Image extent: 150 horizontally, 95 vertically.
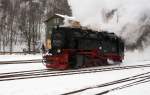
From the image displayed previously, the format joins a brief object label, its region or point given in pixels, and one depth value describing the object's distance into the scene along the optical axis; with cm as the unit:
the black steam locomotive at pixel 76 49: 1822
